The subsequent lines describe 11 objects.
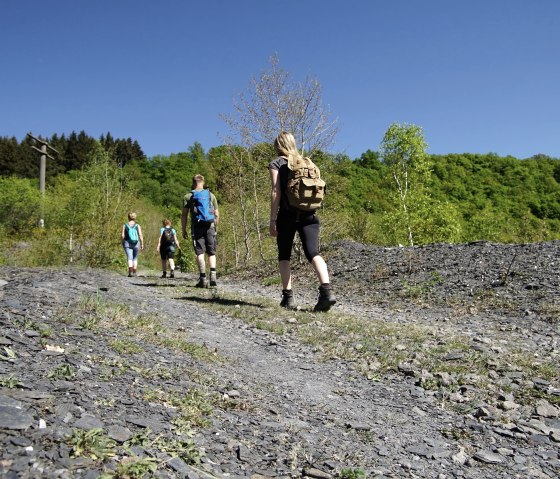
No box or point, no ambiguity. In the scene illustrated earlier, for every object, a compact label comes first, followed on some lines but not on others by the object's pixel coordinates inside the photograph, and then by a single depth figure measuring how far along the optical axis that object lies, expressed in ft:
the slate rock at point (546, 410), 9.85
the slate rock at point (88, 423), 5.81
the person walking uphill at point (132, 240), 40.11
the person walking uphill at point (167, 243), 45.24
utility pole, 90.88
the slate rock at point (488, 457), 7.57
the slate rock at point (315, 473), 6.22
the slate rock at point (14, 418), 5.35
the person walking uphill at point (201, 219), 26.45
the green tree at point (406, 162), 96.94
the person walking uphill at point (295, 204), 17.83
